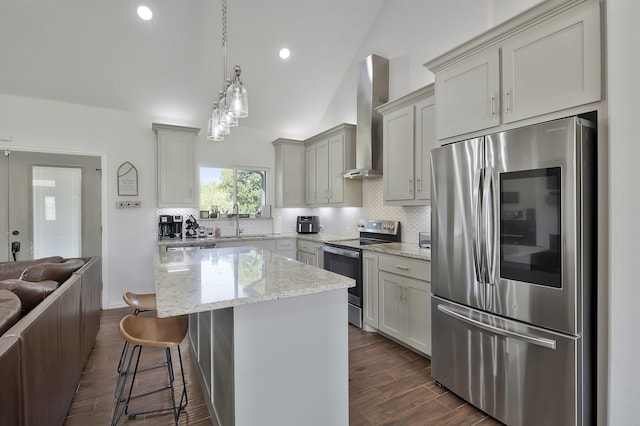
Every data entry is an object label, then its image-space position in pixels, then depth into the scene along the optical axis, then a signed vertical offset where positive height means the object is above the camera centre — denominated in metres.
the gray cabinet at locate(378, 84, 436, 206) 3.08 +0.69
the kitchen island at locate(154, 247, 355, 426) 1.49 -0.66
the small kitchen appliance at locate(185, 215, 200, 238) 4.68 -0.24
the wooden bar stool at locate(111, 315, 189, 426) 1.73 -0.72
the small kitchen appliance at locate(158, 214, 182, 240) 4.46 -0.20
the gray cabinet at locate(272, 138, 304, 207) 5.30 +0.67
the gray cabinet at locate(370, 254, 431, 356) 2.75 -0.83
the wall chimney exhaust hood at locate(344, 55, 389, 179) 3.96 +1.22
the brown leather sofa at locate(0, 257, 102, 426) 1.26 -0.68
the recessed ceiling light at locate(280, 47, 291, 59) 4.35 +2.22
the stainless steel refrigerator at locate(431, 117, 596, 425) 1.64 -0.36
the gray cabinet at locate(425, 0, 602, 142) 1.65 +0.87
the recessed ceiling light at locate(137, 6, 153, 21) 3.46 +2.21
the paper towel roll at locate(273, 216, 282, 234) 5.55 -0.22
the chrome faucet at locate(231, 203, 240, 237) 5.08 -0.04
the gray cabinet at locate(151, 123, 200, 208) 4.40 +0.68
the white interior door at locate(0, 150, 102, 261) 3.90 +0.10
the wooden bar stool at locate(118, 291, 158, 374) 2.31 -0.67
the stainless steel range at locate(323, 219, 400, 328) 3.59 -0.48
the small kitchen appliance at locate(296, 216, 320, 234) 5.42 -0.21
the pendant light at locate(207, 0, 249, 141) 2.09 +0.73
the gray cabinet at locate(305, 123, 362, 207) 4.46 +0.67
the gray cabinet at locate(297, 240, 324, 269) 4.39 -0.60
